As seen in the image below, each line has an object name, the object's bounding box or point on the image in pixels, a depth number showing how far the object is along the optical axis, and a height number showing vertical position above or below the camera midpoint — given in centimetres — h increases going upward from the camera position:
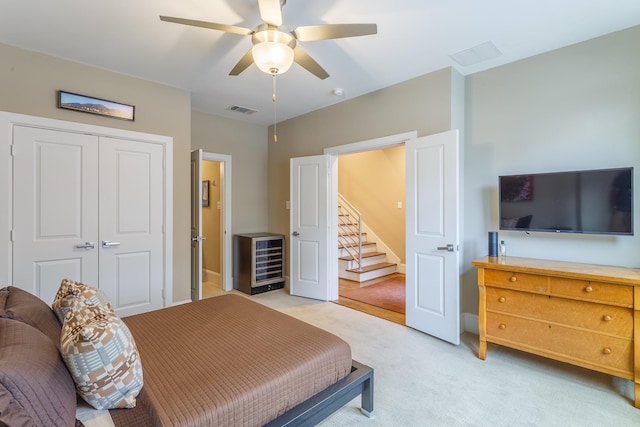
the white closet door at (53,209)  272 +6
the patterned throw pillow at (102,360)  108 -54
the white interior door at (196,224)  377 -12
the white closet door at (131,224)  316 -10
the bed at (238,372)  120 -75
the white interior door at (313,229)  420 -21
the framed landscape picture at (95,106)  291 +113
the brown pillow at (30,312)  130 -44
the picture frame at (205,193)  568 +42
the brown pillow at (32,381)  78 -49
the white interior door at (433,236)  289 -22
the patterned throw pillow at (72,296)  150 -42
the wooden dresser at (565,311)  201 -74
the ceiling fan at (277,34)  183 +118
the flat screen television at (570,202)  227 +10
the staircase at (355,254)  530 -77
